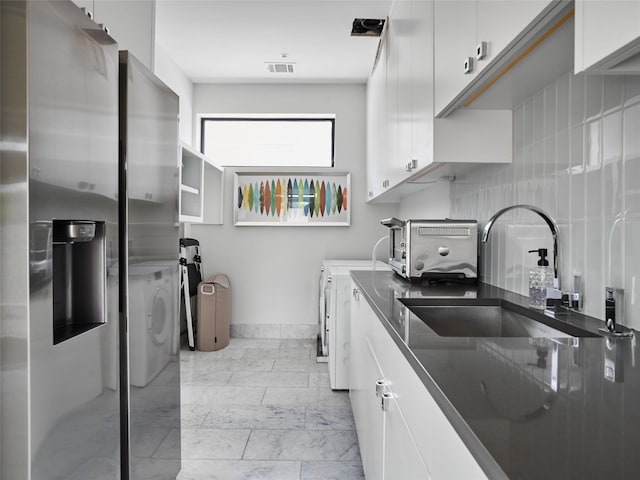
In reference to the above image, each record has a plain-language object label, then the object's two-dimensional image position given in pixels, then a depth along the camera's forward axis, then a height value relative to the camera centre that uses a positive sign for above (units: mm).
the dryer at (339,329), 3031 -673
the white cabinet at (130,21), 1544 +896
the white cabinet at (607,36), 667 +336
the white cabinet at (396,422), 682 -436
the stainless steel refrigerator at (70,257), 929 -57
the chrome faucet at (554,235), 1396 +4
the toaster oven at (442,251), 2072 -72
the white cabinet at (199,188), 3391 +451
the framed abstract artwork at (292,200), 4492 +384
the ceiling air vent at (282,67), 3956 +1607
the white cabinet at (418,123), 1742 +527
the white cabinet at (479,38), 974 +539
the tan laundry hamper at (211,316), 4008 -762
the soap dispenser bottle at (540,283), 1414 -158
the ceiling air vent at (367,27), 3052 +1536
